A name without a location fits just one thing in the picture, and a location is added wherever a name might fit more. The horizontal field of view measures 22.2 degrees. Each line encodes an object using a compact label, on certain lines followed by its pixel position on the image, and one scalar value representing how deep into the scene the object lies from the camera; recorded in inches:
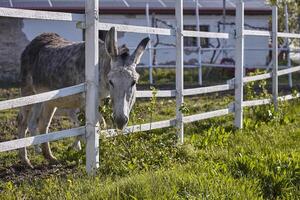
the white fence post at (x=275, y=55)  577.6
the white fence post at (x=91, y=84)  311.6
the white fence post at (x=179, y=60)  406.6
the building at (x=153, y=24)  1136.5
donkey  323.1
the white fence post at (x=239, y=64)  491.5
